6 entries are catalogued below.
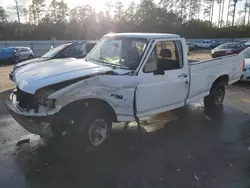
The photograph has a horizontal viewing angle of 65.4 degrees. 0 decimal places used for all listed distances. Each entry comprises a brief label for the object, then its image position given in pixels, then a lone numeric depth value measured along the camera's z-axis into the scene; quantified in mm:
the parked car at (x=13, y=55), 16451
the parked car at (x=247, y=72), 7671
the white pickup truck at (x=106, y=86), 3080
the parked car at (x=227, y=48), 15463
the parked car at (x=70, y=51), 8078
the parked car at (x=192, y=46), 30734
